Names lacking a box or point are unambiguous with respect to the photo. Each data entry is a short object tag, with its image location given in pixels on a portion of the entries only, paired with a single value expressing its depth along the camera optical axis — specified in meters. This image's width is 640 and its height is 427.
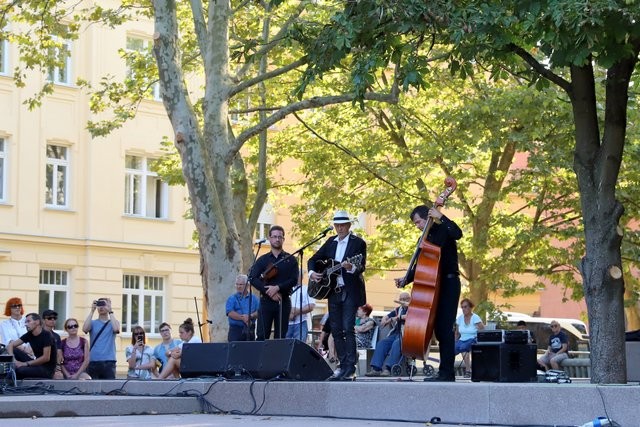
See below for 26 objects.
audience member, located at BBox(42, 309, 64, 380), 19.02
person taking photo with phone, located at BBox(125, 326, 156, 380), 20.34
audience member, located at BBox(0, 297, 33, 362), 19.73
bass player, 12.96
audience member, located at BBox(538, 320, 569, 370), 22.70
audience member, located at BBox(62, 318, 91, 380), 19.31
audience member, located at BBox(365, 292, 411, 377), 21.19
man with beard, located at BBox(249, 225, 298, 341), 15.45
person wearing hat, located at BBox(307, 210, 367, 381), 13.88
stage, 10.80
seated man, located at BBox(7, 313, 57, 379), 18.17
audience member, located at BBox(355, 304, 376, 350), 22.98
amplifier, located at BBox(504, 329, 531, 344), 12.92
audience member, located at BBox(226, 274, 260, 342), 17.86
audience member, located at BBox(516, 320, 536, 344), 23.50
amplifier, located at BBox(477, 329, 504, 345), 12.95
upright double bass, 12.86
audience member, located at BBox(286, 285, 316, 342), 19.58
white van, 38.74
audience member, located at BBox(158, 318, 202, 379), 18.88
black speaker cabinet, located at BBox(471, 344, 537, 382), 12.86
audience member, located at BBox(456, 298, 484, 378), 21.36
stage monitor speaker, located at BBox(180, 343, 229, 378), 14.62
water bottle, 10.10
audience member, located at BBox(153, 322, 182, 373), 20.08
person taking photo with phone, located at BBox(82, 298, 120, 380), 19.77
